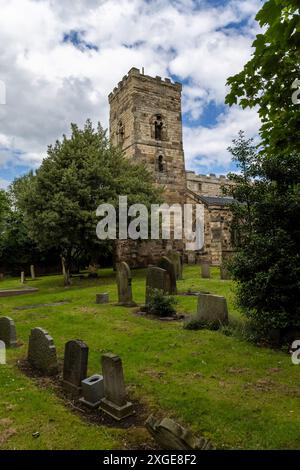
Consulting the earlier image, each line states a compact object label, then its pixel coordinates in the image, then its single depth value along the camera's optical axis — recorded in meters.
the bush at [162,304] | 10.61
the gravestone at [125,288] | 12.59
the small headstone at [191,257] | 30.66
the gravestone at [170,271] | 13.56
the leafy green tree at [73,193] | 18.16
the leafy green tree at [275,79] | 3.36
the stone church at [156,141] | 29.47
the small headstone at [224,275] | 17.83
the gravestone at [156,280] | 11.91
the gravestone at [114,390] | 4.89
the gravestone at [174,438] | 3.52
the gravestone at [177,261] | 18.94
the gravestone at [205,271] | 19.41
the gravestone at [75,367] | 5.73
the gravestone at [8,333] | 8.31
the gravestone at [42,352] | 6.54
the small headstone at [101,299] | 13.44
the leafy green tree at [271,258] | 7.57
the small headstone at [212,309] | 8.81
